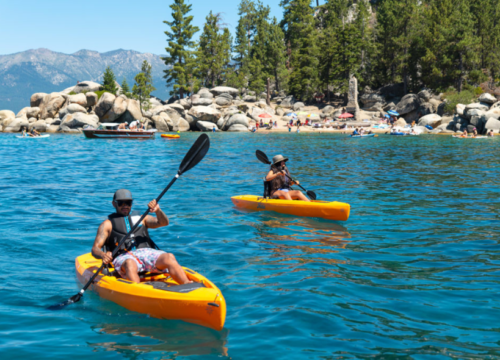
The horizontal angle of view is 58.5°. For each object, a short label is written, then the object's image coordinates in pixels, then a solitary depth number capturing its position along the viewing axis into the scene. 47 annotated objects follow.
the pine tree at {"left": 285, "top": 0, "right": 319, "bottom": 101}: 67.44
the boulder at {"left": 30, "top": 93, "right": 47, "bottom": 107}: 57.26
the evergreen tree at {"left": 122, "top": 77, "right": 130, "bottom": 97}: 66.20
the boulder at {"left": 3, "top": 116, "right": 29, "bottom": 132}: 53.03
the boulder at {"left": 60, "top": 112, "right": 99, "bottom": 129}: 51.06
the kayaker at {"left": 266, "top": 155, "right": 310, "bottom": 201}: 11.41
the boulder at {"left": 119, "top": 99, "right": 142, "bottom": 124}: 53.72
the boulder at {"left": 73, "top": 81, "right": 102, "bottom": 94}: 60.53
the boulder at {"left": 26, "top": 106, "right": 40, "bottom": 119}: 56.12
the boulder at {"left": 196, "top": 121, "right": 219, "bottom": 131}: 57.56
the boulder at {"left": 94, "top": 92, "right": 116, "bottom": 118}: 52.38
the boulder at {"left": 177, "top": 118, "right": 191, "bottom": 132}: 57.72
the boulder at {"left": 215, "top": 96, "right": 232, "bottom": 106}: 67.56
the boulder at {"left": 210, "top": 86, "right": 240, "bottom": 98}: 69.88
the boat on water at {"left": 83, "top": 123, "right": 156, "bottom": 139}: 43.19
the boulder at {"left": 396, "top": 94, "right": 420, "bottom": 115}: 58.12
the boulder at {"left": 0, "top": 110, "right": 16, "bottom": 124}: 56.25
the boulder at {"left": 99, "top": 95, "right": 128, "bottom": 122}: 52.72
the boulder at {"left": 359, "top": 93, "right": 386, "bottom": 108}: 64.00
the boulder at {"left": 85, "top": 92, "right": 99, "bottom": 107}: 54.53
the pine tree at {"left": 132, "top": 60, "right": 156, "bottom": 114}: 62.47
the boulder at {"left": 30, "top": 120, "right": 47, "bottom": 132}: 52.28
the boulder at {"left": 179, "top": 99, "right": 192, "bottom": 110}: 63.64
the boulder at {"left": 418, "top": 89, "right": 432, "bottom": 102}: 58.62
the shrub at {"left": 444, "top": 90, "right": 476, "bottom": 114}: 51.03
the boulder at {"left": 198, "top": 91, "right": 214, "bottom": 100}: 68.18
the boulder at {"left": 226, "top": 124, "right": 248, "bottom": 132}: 57.38
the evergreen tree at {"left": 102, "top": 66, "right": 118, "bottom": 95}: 62.22
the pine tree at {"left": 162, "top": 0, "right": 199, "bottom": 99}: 69.94
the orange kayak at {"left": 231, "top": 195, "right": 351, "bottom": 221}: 10.35
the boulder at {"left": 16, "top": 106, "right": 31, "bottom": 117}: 57.43
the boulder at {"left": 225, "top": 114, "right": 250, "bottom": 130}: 58.19
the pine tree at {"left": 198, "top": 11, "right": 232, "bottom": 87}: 75.19
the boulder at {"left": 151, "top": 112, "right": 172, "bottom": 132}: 56.81
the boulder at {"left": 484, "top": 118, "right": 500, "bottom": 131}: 43.50
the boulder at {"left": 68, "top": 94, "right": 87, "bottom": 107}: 54.34
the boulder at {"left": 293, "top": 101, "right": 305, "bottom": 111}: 67.75
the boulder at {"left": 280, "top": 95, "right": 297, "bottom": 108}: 70.56
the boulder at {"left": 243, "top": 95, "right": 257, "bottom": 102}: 71.51
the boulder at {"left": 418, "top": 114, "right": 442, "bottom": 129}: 52.25
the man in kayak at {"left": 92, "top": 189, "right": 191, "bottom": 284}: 5.77
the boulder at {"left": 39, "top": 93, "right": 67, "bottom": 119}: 55.34
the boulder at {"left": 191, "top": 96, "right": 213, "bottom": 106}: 64.94
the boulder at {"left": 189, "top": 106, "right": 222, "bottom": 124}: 58.06
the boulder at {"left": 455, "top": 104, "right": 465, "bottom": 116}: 46.84
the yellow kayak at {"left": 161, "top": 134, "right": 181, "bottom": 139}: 44.91
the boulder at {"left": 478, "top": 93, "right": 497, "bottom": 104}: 47.44
